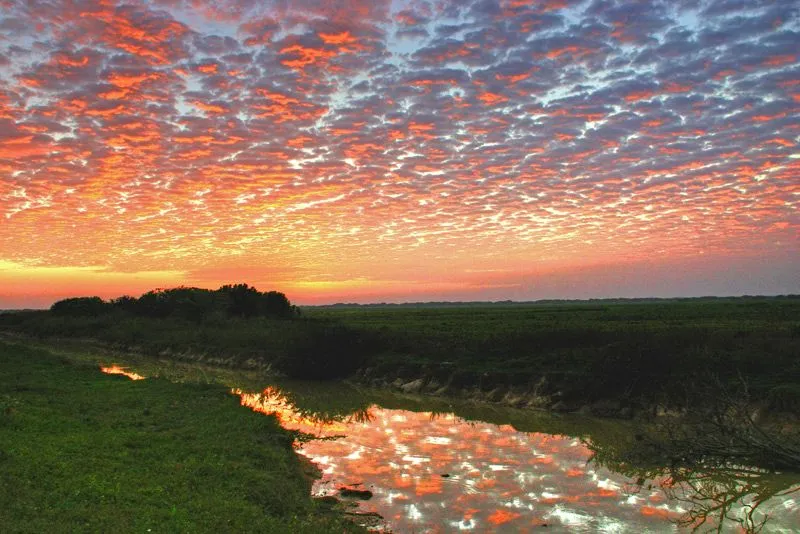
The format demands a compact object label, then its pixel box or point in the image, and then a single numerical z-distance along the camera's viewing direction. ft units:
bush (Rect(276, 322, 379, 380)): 112.27
